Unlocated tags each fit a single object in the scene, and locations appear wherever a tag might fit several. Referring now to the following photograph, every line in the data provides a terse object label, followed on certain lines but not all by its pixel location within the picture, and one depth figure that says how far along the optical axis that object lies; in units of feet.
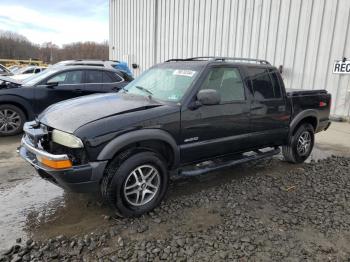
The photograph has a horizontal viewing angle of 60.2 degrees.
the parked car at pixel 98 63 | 33.91
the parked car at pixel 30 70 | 60.97
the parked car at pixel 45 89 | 22.30
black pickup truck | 10.14
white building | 31.94
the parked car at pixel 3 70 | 53.97
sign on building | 30.83
